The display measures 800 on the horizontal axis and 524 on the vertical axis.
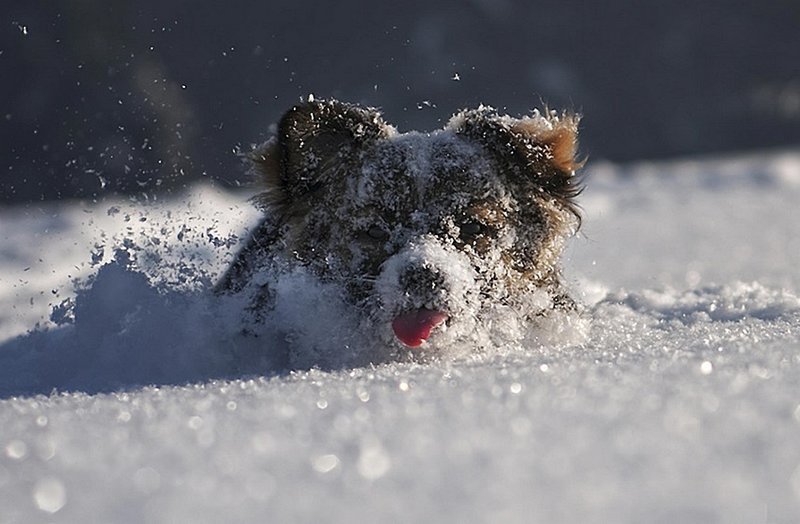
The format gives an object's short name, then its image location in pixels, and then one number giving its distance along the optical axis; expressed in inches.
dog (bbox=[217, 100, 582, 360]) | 235.5
